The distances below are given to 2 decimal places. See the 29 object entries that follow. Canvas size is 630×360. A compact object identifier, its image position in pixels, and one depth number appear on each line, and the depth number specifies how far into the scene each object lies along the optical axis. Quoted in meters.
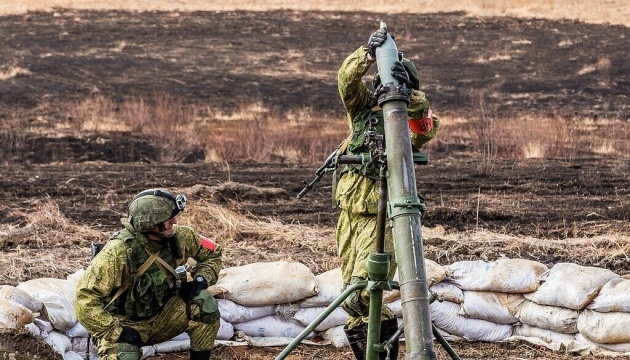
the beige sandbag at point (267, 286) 14.90
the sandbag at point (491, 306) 15.20
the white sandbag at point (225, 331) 14.70
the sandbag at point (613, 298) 14.47
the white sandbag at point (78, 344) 13.86
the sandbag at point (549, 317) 14.88
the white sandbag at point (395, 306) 14.90
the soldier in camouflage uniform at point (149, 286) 11.89
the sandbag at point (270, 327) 15.03
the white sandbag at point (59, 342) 13.29
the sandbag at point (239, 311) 14.86
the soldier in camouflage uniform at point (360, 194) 11.55
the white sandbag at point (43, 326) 13.26
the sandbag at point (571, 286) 14.69
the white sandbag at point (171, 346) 14.29
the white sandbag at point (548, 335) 14.95
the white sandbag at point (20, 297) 13.01
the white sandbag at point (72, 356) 13.45
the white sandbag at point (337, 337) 14.87
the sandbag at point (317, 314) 14.91
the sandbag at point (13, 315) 12.60
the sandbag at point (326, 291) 15.02
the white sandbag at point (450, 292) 15.19
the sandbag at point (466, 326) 15.18
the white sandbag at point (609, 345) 14.59
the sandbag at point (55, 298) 13.52
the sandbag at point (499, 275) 15.09
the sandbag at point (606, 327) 14.48
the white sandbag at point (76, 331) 13.81
